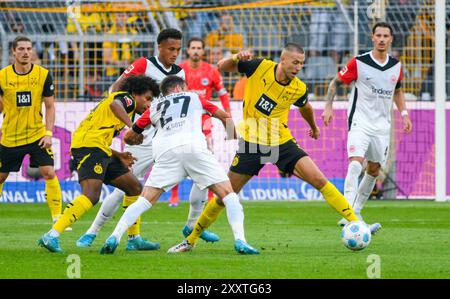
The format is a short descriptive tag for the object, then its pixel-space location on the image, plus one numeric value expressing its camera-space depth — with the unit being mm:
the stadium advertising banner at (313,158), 19844
